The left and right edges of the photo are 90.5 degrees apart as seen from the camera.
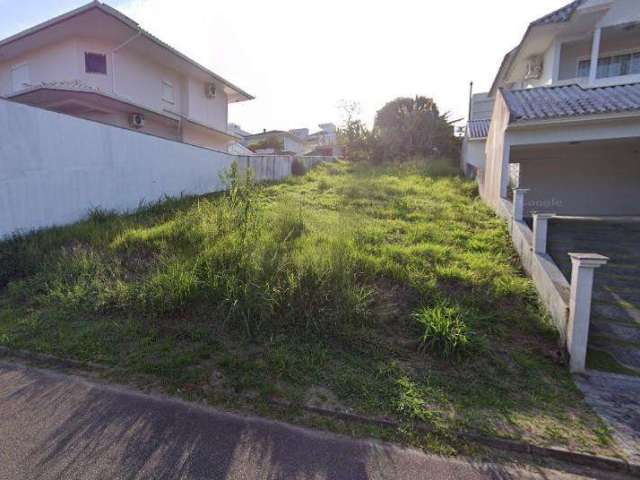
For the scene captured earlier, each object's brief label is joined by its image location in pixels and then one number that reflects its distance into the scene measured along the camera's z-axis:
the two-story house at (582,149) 4.46
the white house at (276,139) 30.91
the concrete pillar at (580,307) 3.04
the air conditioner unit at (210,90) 16.33
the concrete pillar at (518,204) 5.65
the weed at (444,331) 3.18
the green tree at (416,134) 17.70
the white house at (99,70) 10.82
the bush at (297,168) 16.04
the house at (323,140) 27.95
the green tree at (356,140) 18.80
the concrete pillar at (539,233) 4.50
